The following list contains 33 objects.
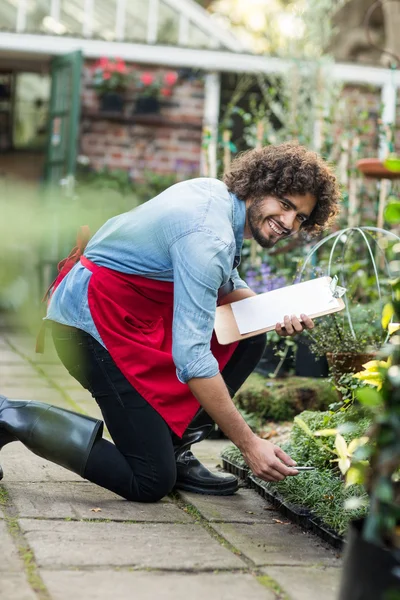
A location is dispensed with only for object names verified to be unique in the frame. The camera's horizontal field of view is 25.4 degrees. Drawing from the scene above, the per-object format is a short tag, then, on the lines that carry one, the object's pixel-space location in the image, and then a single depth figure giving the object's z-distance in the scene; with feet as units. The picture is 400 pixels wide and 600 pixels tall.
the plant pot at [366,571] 4.89
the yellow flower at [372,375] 6.49
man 8.61
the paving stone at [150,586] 6.04
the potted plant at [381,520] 4.82
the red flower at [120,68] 25.45
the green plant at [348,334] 11.10
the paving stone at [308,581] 6.34
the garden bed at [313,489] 7.93
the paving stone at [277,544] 7.18
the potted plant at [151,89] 25.72
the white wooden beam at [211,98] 26.40
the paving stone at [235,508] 8.45
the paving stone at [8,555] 6.42
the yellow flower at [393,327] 7.11
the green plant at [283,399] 12.79
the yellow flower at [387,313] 6.06
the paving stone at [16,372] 15.46
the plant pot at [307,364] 13.00
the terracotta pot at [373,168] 13.84
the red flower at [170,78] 25.82
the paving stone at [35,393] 13.62
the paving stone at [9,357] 17.07
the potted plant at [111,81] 25.46
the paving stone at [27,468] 9.36
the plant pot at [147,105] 25.75
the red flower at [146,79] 25.57
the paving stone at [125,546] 6.75
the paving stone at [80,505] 8.07
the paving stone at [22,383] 14.32
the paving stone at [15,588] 5.85
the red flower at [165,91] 25.89
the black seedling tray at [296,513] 7.68
